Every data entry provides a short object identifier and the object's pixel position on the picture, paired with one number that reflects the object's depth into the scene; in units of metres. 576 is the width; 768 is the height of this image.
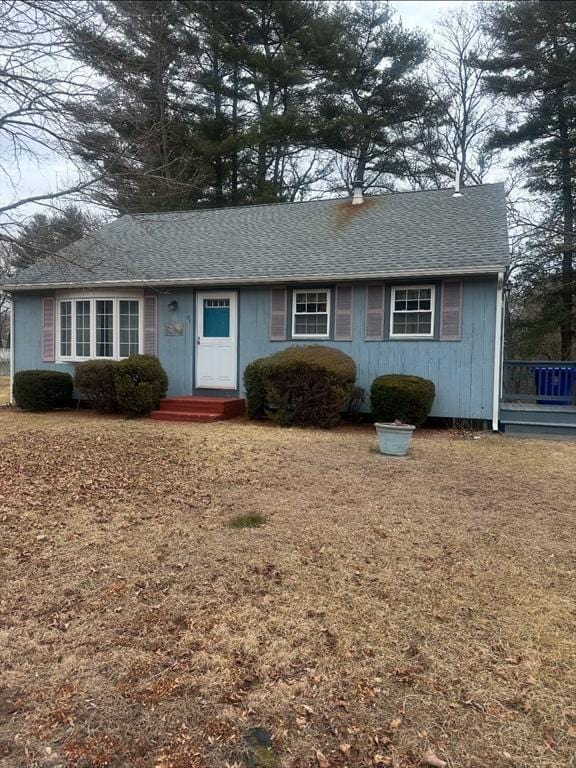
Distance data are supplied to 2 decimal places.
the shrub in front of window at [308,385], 8.80
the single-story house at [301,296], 9.48
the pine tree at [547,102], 17.23
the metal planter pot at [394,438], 7.06
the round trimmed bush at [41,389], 11.23
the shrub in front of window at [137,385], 10.16
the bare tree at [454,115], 21.00
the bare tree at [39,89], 6.63
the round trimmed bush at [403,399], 8.92
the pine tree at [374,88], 19.94
